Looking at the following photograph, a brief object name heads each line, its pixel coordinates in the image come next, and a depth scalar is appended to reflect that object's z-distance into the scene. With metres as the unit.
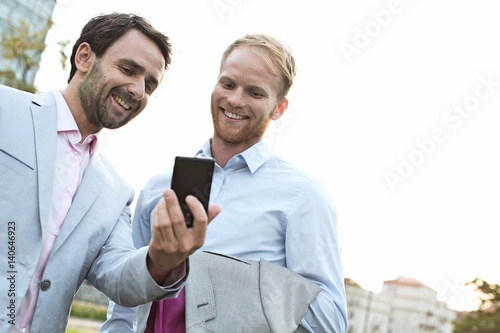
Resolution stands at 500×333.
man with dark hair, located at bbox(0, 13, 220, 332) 2.54
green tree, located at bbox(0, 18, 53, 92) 14.60
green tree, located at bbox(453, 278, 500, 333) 42.50
